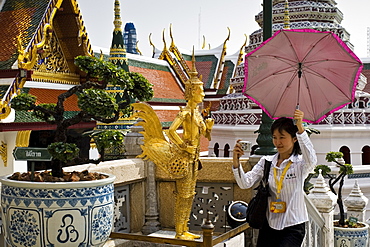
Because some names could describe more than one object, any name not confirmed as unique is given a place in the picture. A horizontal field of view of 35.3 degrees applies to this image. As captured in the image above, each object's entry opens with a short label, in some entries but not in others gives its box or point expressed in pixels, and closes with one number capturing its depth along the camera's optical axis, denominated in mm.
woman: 3873
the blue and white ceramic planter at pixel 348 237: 7305
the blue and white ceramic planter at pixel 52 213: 3273
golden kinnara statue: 5359
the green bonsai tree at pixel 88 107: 3586
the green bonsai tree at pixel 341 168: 7768
